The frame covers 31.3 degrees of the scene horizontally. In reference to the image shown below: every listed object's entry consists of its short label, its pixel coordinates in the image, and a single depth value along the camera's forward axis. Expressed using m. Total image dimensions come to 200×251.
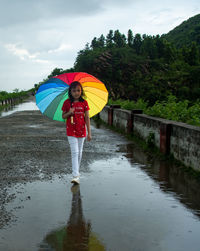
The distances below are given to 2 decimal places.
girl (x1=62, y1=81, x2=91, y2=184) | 6.12
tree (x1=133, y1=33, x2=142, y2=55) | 83.81
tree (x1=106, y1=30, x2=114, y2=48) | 94.94
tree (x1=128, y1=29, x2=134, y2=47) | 87.06
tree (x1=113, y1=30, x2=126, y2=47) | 85.80
